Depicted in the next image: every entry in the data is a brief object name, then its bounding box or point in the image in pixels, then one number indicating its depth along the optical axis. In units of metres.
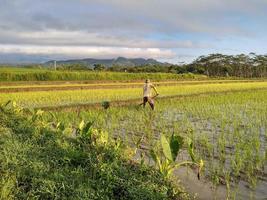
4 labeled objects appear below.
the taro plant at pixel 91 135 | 5.58
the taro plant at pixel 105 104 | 12.21
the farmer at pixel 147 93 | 11.97
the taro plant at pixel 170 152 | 4.27
